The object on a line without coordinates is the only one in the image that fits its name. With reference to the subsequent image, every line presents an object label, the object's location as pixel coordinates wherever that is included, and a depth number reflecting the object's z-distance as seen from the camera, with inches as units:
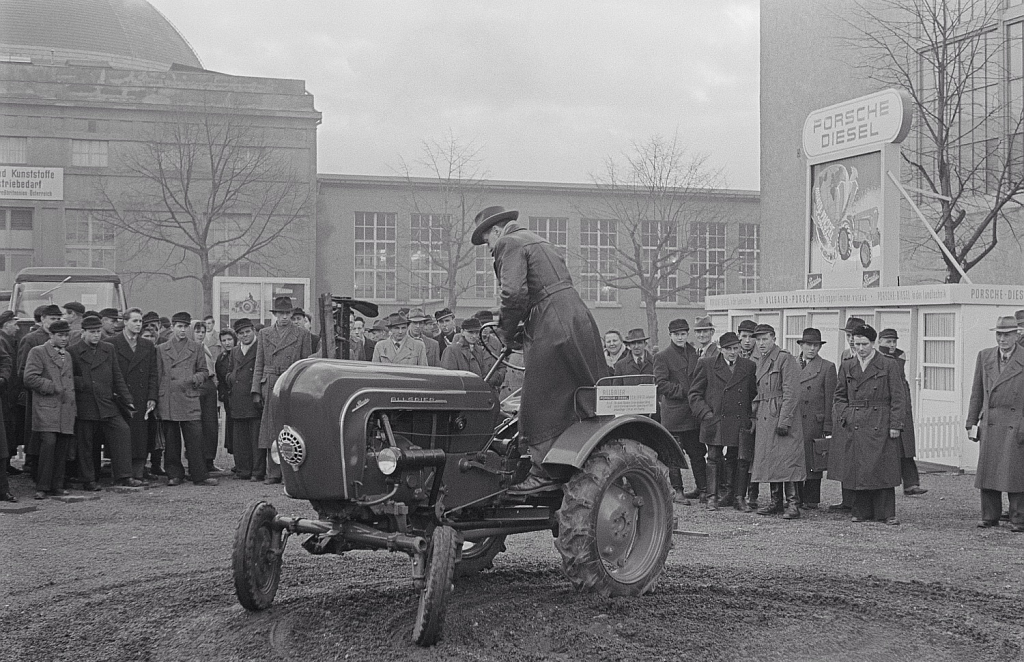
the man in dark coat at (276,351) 472.7
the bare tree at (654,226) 1475.1
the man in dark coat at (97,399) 444.5
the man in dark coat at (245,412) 494.9
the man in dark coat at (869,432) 390.6
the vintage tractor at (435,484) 213.6
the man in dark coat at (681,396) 447.5
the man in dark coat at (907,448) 462.0
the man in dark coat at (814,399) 424.8
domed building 1486.2
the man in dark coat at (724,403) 415.8
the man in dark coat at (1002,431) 381.1
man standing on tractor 238.5
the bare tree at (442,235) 1505.9
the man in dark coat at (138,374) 470.3
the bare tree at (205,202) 1381.6
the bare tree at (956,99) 792.9
